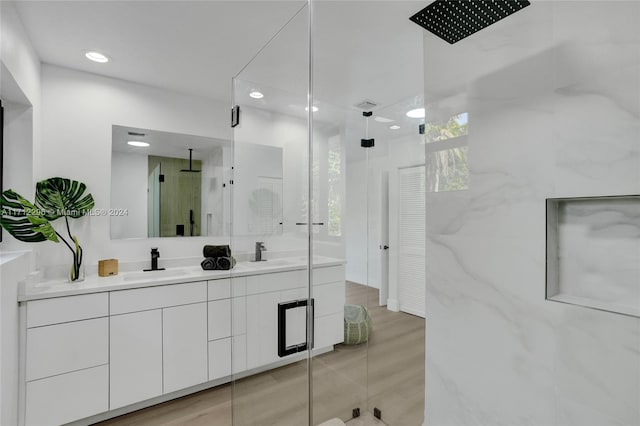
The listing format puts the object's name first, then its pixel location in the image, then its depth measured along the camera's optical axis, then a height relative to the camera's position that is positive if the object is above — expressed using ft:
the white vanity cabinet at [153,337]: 5.14 -2.52
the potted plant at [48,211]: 5.85 +0.08
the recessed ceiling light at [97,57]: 6.54 +3.49
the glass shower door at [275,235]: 4.96 -0.36
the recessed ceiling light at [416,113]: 3.91 +1.34
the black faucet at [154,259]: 8.23 -1.21
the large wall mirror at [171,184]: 8.05 +0.87
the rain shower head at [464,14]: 3.31 +2.34
